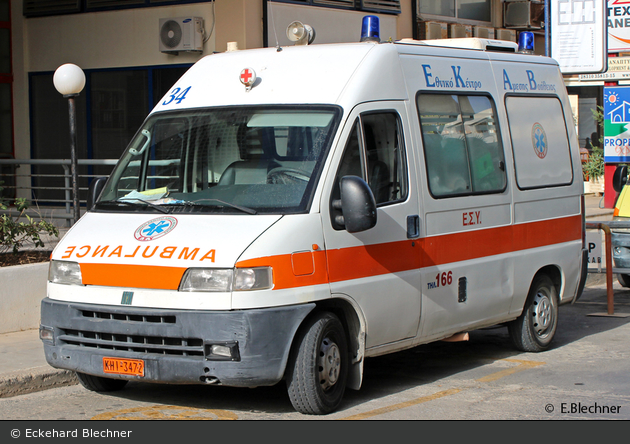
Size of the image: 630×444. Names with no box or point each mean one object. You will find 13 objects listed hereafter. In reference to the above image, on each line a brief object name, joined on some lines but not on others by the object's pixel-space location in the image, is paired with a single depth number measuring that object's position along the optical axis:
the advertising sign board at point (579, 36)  13.48
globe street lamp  9.93
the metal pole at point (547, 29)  13.26
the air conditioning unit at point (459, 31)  19.14
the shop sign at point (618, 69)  16.48
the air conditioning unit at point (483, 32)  19.86
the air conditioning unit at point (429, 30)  18.08
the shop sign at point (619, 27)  15.98
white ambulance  5.63
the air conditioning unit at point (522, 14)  20.83
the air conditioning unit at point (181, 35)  14.75
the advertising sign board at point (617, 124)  18.05
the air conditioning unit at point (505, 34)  20.52
